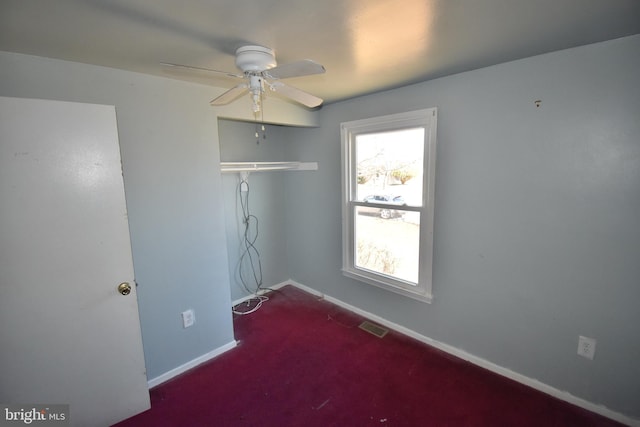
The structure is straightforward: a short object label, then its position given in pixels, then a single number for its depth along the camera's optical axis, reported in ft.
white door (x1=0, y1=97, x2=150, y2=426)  4.62
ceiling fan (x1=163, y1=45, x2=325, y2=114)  4.52
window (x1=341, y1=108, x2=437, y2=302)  7.72
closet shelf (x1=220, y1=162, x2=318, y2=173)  8.71
